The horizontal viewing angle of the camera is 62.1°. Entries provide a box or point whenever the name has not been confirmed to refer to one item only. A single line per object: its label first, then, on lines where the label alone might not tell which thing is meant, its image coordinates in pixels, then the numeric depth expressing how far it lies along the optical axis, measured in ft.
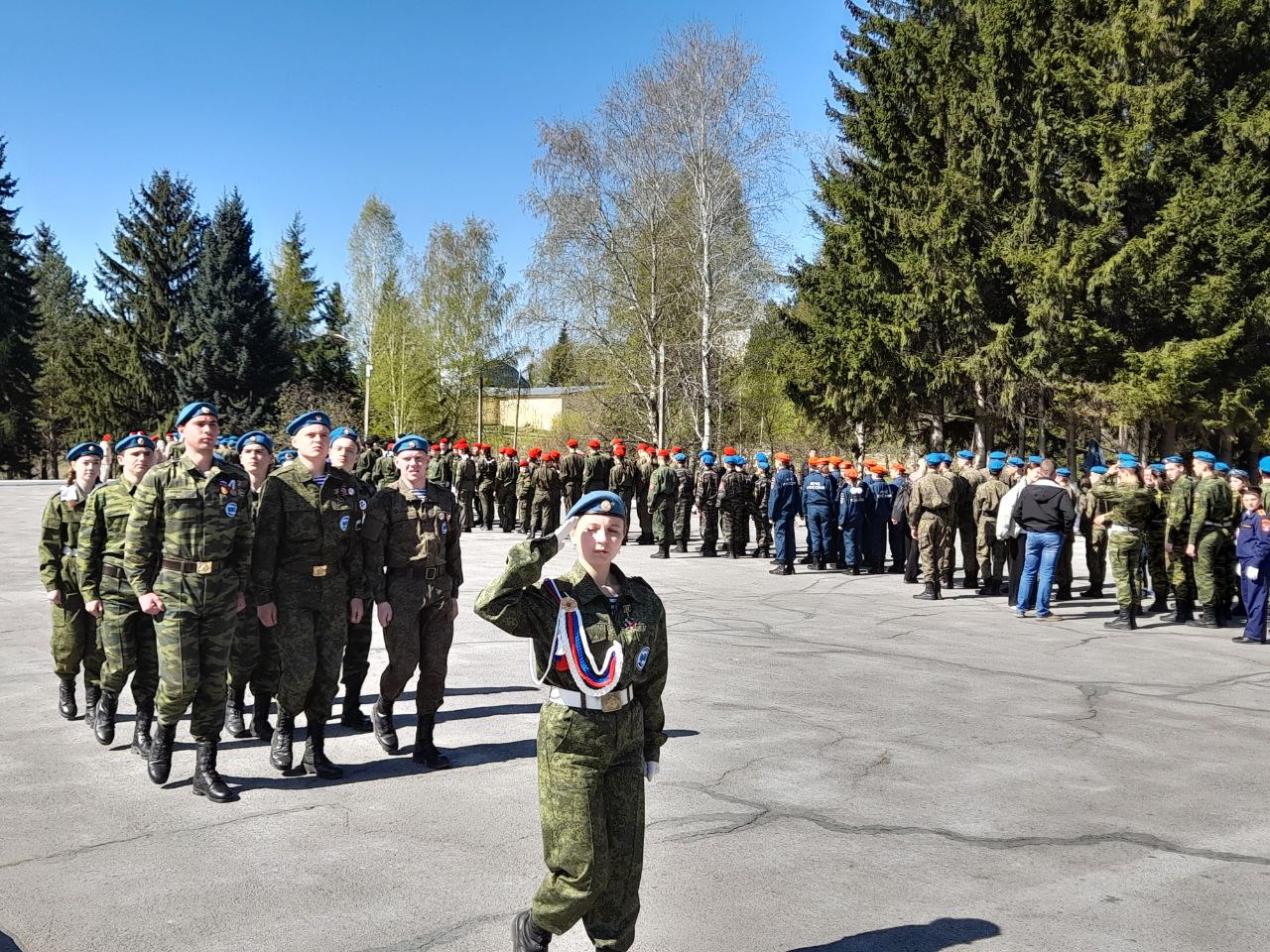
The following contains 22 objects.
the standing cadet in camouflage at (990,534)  51.88
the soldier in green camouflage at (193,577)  19.48
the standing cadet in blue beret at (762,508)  67.05
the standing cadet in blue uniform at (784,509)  58.65
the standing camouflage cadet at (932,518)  48.91
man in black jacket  42.65
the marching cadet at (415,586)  21.56
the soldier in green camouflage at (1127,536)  41.81
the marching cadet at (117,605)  21.95
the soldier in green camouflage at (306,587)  20.71
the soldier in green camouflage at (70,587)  24.38
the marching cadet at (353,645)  22.80
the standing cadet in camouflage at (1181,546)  43.68
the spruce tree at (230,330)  163.43
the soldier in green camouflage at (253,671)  22.85
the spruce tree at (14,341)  171.12
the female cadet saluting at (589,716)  12.01
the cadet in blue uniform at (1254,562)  38.83
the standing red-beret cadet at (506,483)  81.82
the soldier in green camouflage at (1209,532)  41.42
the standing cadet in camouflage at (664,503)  65.72
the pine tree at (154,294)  170.71
